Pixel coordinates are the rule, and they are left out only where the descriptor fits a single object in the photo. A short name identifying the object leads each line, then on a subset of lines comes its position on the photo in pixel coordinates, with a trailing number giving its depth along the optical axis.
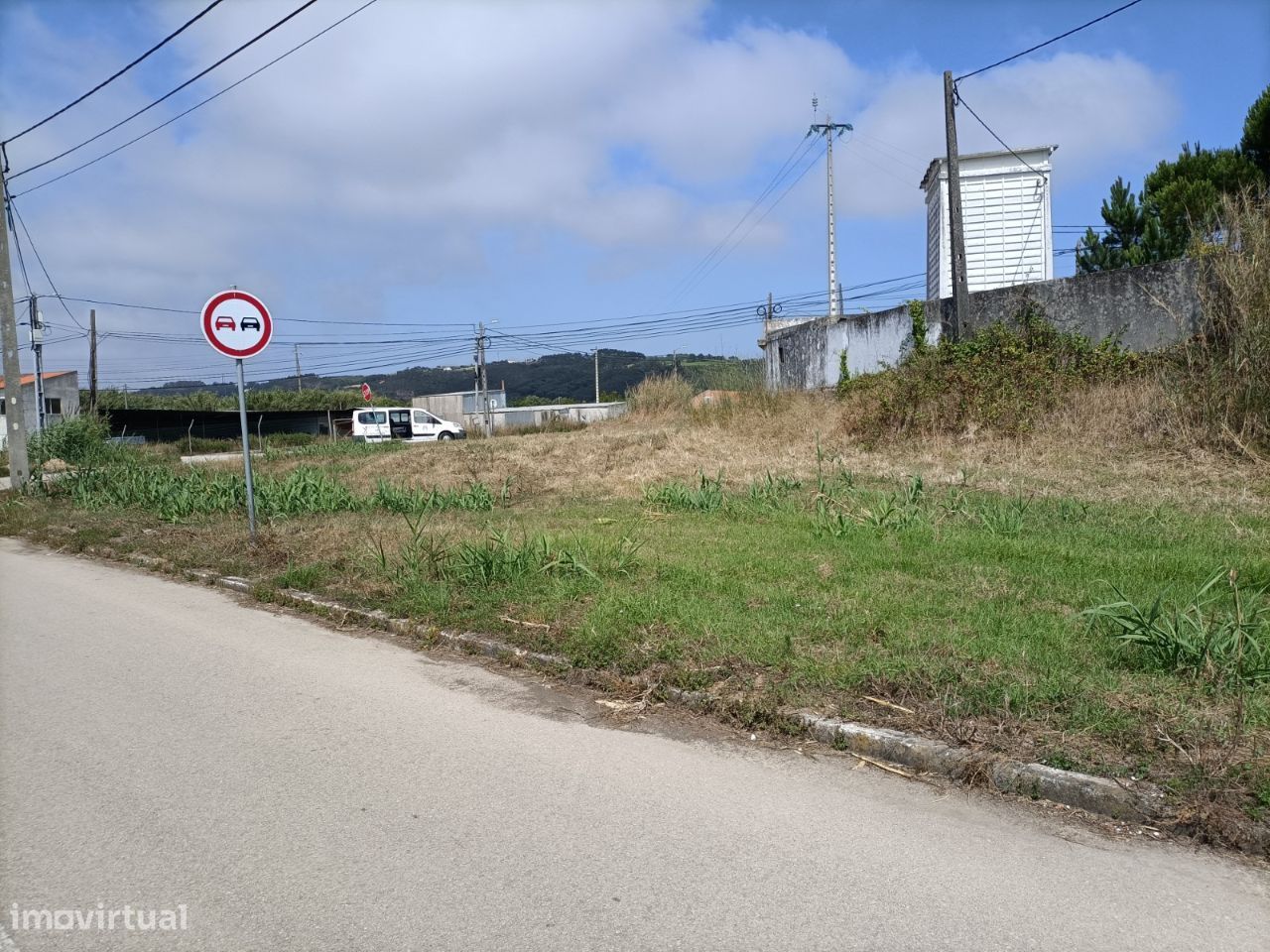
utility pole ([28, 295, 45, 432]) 34.88
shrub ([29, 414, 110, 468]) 22.77
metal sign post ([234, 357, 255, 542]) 10.14
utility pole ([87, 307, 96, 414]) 47.72
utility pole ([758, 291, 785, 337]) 50.22
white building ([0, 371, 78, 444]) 55.00
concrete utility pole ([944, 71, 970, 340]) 16.89
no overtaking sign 9.92
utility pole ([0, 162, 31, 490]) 18.52
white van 40.59
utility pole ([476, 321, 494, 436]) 51.14
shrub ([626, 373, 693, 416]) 26.58
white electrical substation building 23.14
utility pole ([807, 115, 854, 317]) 33.28
